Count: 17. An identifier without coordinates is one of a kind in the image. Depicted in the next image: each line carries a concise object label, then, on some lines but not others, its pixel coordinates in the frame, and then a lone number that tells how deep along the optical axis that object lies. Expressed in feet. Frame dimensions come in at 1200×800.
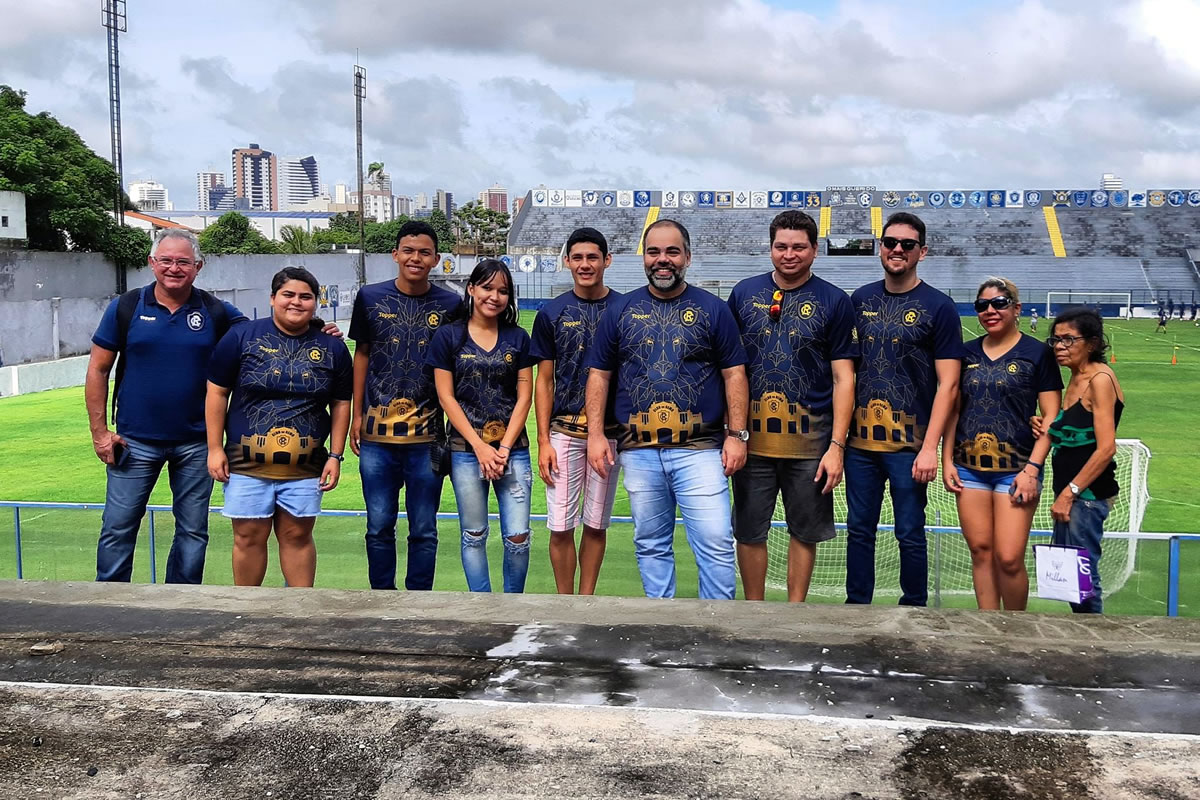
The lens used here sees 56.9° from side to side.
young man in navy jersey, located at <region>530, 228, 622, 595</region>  17.47
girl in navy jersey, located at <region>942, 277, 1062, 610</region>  17.10
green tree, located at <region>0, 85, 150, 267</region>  126.82
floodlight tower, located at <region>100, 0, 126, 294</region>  108.37
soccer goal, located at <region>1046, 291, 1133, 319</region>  181.27
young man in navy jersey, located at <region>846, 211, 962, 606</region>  17.02
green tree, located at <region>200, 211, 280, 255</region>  230.07
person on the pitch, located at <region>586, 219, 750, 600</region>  16.17
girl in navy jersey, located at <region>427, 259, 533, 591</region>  17.60
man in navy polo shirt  17.80
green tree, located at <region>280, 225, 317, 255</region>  236.63
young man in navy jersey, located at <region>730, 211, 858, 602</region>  16.65
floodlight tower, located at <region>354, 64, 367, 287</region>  155.18
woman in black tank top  17.08
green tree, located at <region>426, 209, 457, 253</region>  319.27
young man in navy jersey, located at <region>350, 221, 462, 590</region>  18.12
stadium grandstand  205.98
